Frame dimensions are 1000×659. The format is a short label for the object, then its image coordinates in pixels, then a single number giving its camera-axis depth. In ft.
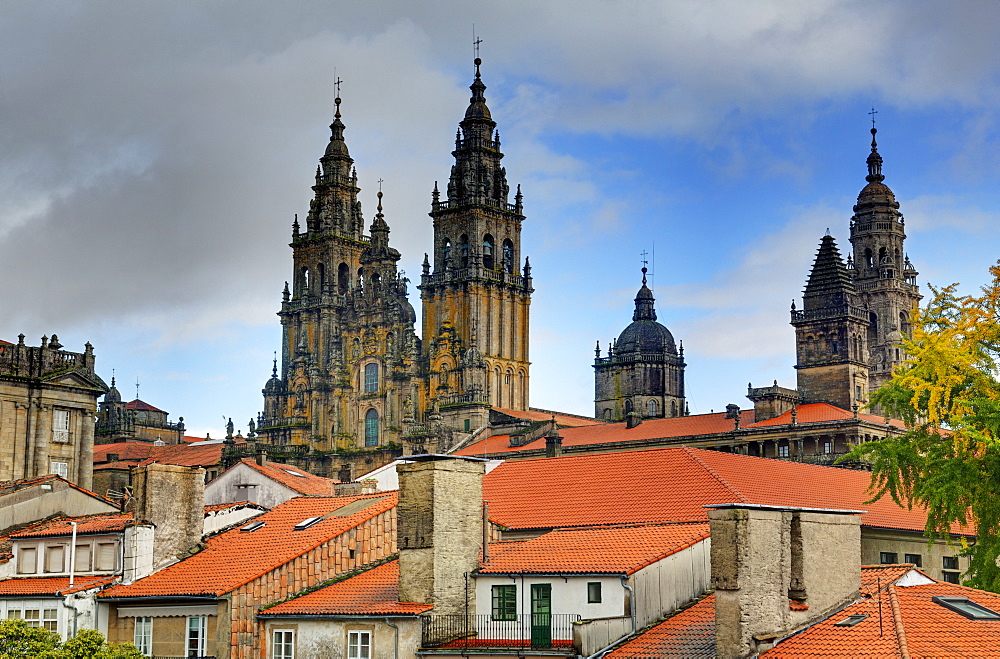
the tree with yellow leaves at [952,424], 137.69
